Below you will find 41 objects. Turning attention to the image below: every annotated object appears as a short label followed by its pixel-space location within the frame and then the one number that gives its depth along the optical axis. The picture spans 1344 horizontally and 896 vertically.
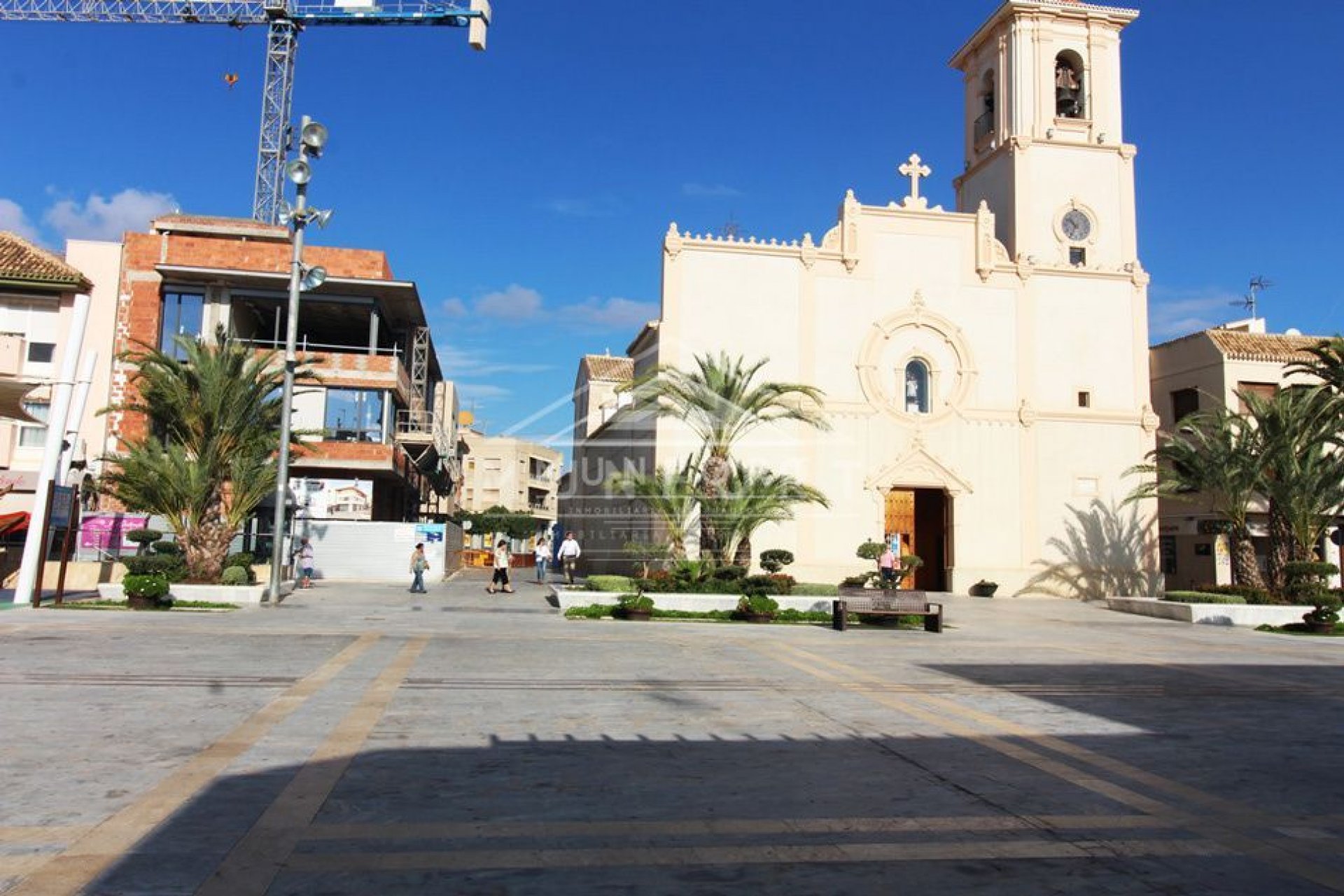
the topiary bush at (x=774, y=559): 26.61
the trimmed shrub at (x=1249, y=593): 24.91
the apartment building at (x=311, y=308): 35.00
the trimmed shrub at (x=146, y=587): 19.48
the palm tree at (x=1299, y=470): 25.48
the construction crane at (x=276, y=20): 53.00
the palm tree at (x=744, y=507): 25.27
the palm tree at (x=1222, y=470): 26.67
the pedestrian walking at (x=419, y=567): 28.10
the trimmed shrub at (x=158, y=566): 21.61
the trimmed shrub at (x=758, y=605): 20.97
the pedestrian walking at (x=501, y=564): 28.20
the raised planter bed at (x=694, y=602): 22.22
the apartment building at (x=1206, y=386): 36.19
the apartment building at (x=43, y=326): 32.16
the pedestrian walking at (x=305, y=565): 28.80
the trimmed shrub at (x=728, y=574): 23.55
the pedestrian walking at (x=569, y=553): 30.72
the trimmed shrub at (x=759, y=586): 22.78
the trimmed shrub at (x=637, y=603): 20.88
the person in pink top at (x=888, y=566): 21.73
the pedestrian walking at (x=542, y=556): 34.19
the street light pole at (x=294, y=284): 22.00
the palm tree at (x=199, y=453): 22.45
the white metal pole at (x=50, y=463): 19.12
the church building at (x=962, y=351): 32.75
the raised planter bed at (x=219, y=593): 22.03
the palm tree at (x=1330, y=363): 25.69
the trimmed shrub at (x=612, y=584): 23.27
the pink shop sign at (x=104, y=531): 28.70
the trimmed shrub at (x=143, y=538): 26.39
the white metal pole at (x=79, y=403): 20.58
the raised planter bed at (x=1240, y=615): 24.19
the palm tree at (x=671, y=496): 25.64
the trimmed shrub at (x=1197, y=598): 25.09
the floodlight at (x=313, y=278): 22.83
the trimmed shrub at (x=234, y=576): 22.95
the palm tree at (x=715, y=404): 26.08
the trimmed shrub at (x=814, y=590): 23.52
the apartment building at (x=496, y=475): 96.69
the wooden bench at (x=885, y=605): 19.31
